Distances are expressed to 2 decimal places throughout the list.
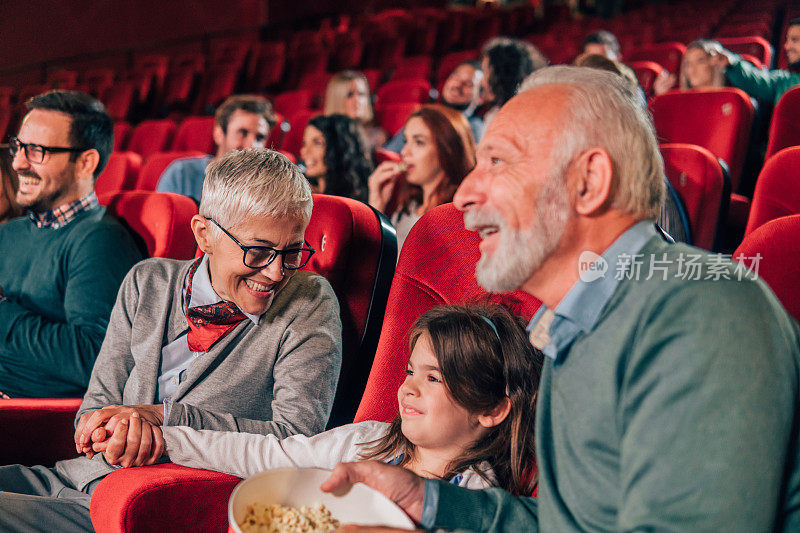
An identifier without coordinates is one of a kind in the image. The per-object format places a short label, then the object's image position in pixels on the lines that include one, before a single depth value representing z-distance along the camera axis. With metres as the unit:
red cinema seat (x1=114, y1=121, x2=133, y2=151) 4.46
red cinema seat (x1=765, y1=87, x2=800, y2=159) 2.01
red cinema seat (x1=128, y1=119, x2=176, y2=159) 4.18
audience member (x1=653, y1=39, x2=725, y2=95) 2.84
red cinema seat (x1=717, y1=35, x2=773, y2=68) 3.69
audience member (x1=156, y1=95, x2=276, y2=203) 2.60
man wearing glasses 1.37
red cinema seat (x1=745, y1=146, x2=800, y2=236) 1.25
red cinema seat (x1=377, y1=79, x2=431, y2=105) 4.20
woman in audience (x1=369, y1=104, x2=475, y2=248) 2.15
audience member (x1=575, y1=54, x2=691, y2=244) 1.46
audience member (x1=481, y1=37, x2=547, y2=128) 2.50
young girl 0.95
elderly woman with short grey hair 1.07
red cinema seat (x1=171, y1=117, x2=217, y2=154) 3.92
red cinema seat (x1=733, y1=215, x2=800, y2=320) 0.83
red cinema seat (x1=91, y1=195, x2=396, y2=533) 1.29
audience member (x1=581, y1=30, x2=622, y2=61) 3.63
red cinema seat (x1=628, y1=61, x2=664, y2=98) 3.54
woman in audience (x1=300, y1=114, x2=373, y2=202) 2.37
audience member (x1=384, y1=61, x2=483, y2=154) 3.21
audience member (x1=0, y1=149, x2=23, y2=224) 1.85
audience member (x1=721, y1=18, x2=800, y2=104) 2.69
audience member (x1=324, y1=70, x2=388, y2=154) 3.27
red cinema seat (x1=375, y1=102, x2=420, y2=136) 3.47
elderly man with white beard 0.52
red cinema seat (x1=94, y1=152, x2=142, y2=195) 3.12
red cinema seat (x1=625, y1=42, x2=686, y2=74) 4.07
